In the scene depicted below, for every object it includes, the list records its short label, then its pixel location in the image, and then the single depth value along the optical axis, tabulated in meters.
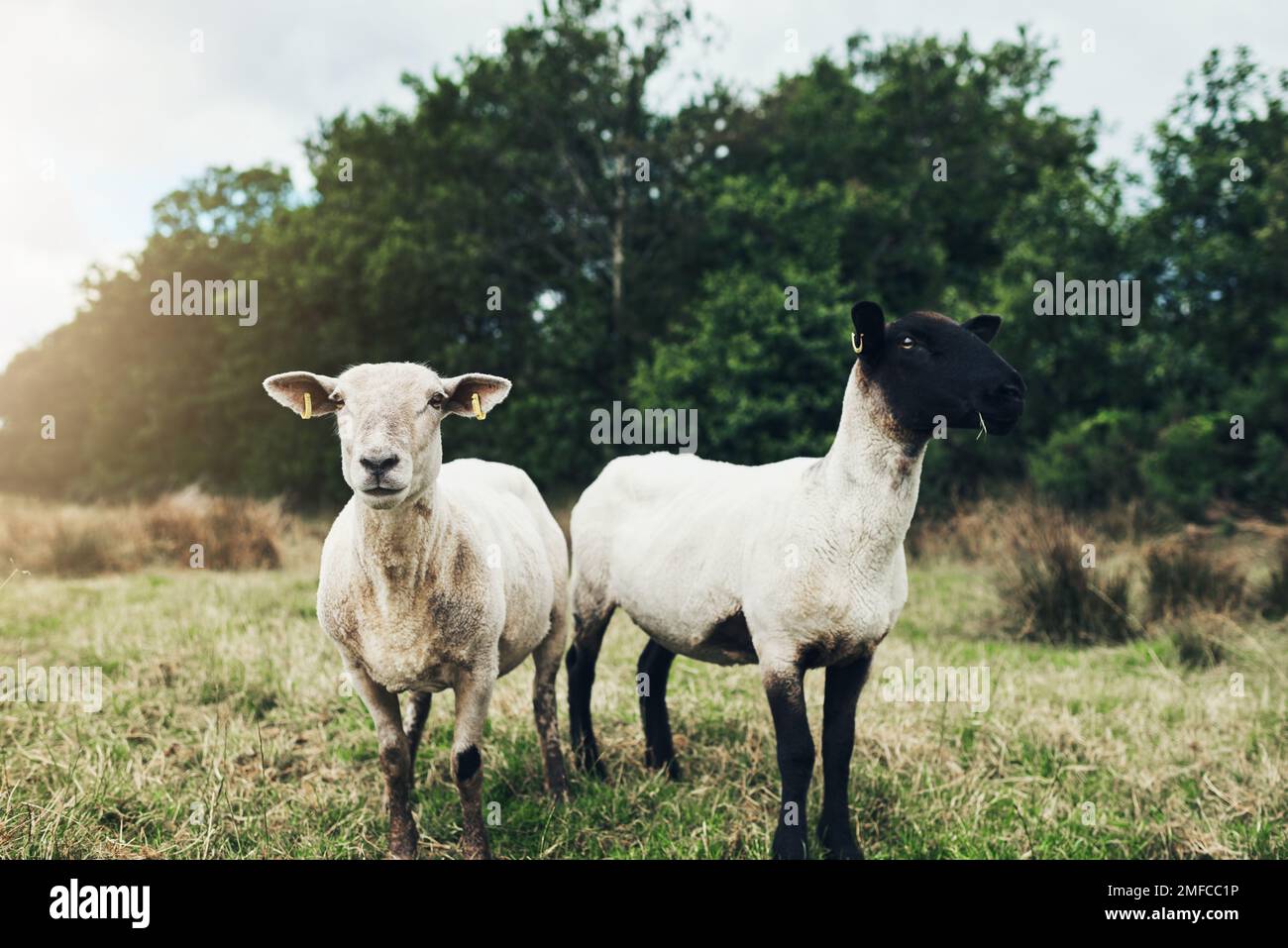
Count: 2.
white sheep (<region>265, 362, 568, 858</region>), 3.22
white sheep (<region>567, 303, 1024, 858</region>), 3.48
